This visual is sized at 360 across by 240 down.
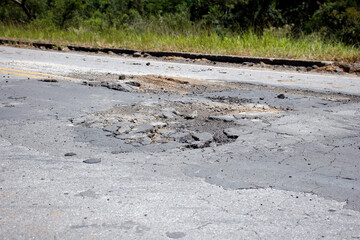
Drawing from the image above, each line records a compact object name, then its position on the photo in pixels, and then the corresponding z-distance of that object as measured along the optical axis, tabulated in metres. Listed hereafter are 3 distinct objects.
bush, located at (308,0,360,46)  14.10
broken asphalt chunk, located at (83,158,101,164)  3.32
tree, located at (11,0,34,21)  23.66
